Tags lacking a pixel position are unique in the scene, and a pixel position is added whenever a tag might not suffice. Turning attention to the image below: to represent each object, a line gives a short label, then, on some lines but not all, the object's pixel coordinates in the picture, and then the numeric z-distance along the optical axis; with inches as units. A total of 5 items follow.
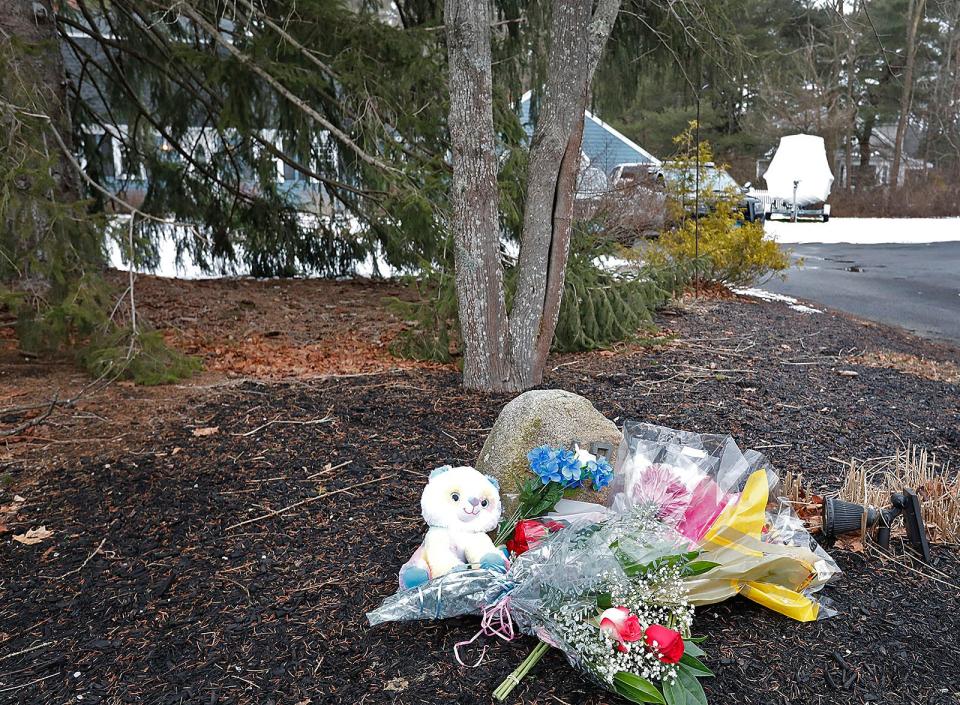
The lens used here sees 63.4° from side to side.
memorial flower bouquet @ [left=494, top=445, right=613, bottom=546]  103.5
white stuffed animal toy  98.1
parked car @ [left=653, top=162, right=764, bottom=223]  390.3
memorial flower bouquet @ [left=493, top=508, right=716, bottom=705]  81.8
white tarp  968.9
